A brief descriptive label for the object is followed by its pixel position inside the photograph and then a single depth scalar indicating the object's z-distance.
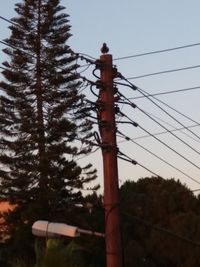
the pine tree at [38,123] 29.95
